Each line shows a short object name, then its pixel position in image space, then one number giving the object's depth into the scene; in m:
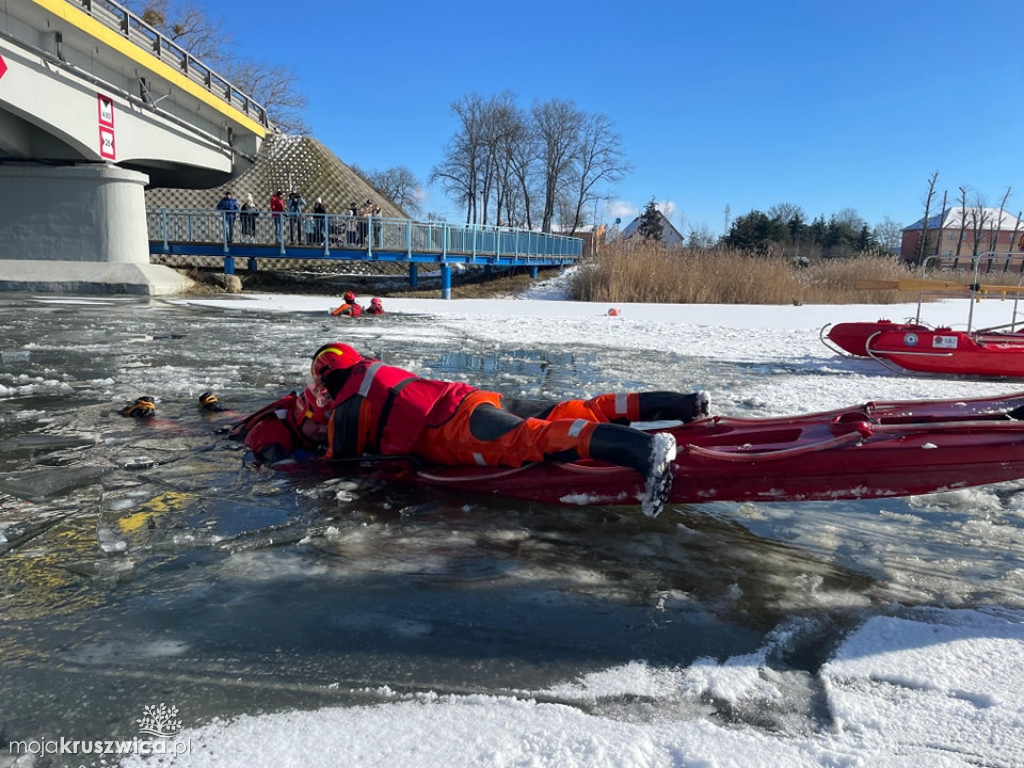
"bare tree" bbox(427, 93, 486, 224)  48.34
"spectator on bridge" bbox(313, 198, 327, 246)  19.09
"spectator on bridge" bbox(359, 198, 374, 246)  19.02
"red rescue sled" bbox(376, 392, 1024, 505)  2.72
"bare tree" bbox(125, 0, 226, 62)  32.85
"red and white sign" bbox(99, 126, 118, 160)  17.78
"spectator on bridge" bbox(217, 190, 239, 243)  19.53
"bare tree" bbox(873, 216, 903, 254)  70.19
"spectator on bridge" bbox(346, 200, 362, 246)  19.28
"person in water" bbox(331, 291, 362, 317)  13.65
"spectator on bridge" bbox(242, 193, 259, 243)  19.31
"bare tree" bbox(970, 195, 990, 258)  61.83
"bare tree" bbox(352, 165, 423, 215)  61.19
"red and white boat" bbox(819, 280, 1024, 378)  7.70
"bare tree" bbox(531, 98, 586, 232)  48.38
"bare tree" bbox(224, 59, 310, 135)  40.62
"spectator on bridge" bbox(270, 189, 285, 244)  18.98
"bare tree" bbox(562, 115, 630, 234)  49.19
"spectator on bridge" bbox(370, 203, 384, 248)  19.42
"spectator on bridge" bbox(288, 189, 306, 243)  19.19
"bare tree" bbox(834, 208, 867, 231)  59.12
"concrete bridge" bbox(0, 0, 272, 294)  15.52
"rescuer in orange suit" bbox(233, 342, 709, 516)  3.35
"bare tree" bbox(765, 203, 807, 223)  58.34
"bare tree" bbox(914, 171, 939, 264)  51.69
